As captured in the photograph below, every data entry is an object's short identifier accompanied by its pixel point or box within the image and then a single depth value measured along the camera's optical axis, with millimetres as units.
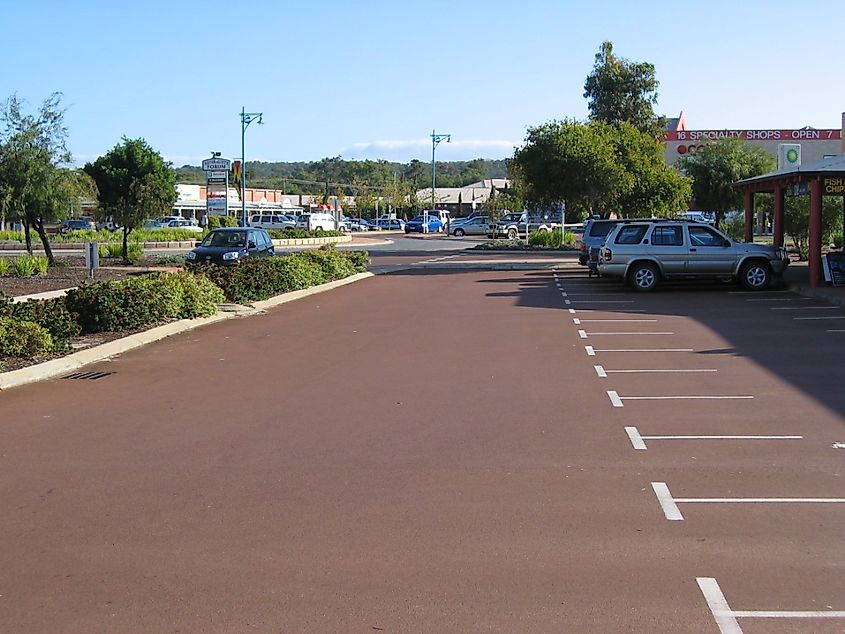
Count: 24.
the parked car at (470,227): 73312
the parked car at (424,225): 82256
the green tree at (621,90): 63500
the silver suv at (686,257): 24656
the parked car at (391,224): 94625
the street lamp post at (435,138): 84225
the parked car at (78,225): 73912
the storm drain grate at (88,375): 12266
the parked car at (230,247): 27500
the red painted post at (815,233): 23953
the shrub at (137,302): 15609
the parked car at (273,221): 74375
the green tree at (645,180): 41344
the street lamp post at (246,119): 53312
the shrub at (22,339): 12523
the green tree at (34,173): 28047
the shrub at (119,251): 35281
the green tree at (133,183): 31734
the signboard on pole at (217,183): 46688
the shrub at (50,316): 13695
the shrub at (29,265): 27328
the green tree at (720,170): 50250
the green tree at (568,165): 37938
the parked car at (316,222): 72688
